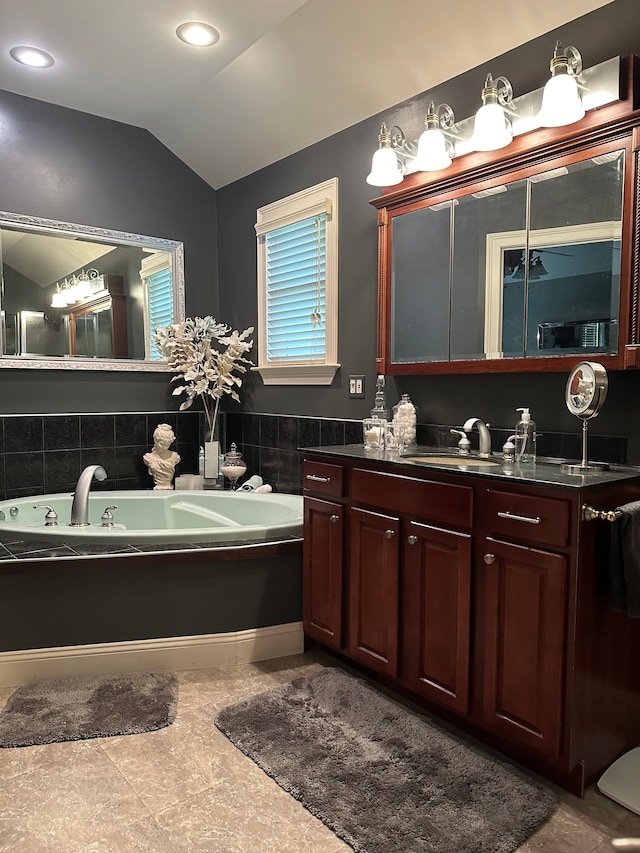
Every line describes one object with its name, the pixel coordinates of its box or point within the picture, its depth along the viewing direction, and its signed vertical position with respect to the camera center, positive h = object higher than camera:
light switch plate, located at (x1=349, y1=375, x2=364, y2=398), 3.27 +0.05
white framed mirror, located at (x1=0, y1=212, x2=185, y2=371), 3.53 +0.59
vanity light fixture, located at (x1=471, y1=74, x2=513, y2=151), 2.35 +1.02
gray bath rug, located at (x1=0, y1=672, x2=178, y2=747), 2.16 -1.13
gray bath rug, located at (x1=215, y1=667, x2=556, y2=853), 1.69 -1.14
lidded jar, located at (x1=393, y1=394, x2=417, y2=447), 2.87 -0.11
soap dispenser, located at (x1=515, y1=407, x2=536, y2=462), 2.33 -0.15
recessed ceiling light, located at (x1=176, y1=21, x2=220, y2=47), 2.86 +1.64
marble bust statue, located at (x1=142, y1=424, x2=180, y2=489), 3.89 -0.40
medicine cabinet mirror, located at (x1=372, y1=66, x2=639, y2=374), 2.15 +0.52
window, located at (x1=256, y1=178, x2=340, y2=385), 3.42 +0.61
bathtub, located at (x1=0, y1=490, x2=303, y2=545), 3.39 -0.64
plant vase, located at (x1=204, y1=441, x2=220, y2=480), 3.90 -0.41
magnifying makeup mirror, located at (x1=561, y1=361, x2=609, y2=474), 2.00 +0.01
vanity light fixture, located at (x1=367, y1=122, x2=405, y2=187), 2.76 +1.01
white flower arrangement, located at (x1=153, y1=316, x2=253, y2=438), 3.88 +0.23
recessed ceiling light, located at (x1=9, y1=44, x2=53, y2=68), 3.06 +1.64
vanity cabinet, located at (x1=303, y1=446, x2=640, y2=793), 1.79 -0.67
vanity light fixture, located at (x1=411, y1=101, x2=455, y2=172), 2.60 +1.04
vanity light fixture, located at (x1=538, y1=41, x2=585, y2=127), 2.13 +1.02
